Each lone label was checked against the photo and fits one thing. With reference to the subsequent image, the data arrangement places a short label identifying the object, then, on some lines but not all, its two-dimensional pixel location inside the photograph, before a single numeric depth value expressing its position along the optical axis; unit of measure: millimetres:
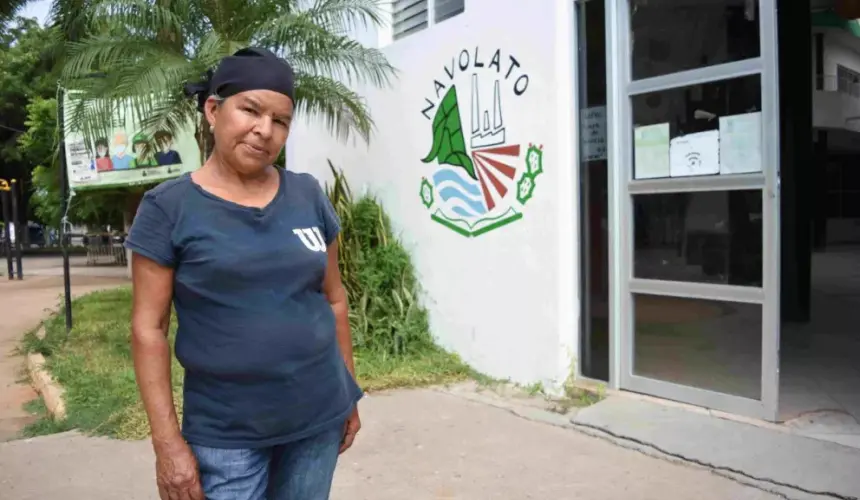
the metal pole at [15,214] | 17202
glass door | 4293
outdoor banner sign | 10188
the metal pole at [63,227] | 8602
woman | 1886
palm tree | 6371
